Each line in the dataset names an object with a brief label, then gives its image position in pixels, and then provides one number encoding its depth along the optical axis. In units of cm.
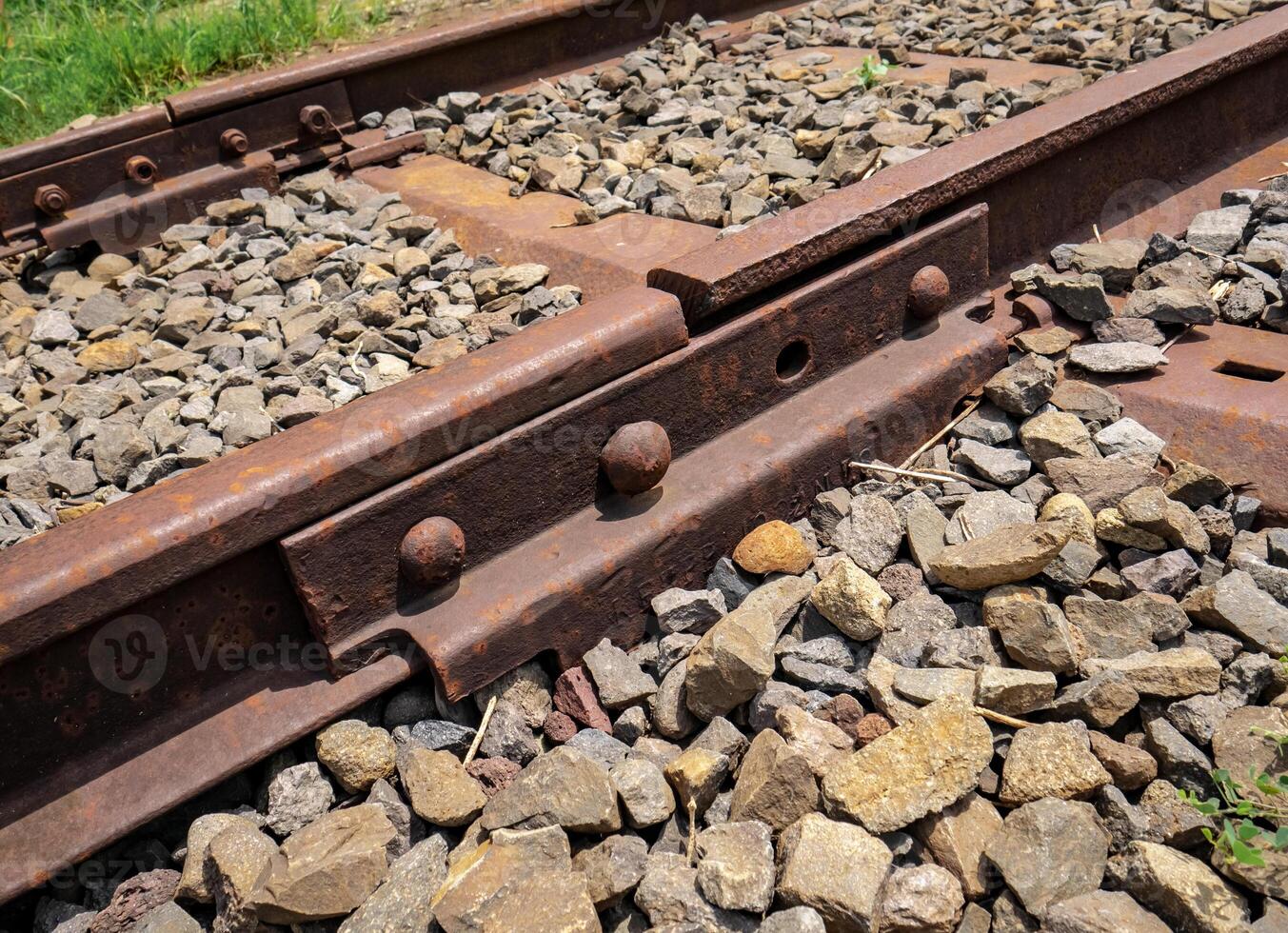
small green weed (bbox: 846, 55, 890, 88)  127
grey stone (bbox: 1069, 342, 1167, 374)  72
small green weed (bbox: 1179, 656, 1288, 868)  42
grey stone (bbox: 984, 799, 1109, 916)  45
